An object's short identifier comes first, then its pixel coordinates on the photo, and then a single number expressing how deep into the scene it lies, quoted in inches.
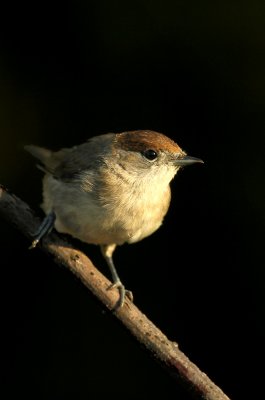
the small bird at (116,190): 269.0
